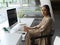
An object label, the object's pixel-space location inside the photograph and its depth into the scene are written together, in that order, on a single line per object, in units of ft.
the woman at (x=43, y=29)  4.46
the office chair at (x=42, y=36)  4.23
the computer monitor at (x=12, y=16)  4.23
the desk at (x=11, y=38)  3.25
